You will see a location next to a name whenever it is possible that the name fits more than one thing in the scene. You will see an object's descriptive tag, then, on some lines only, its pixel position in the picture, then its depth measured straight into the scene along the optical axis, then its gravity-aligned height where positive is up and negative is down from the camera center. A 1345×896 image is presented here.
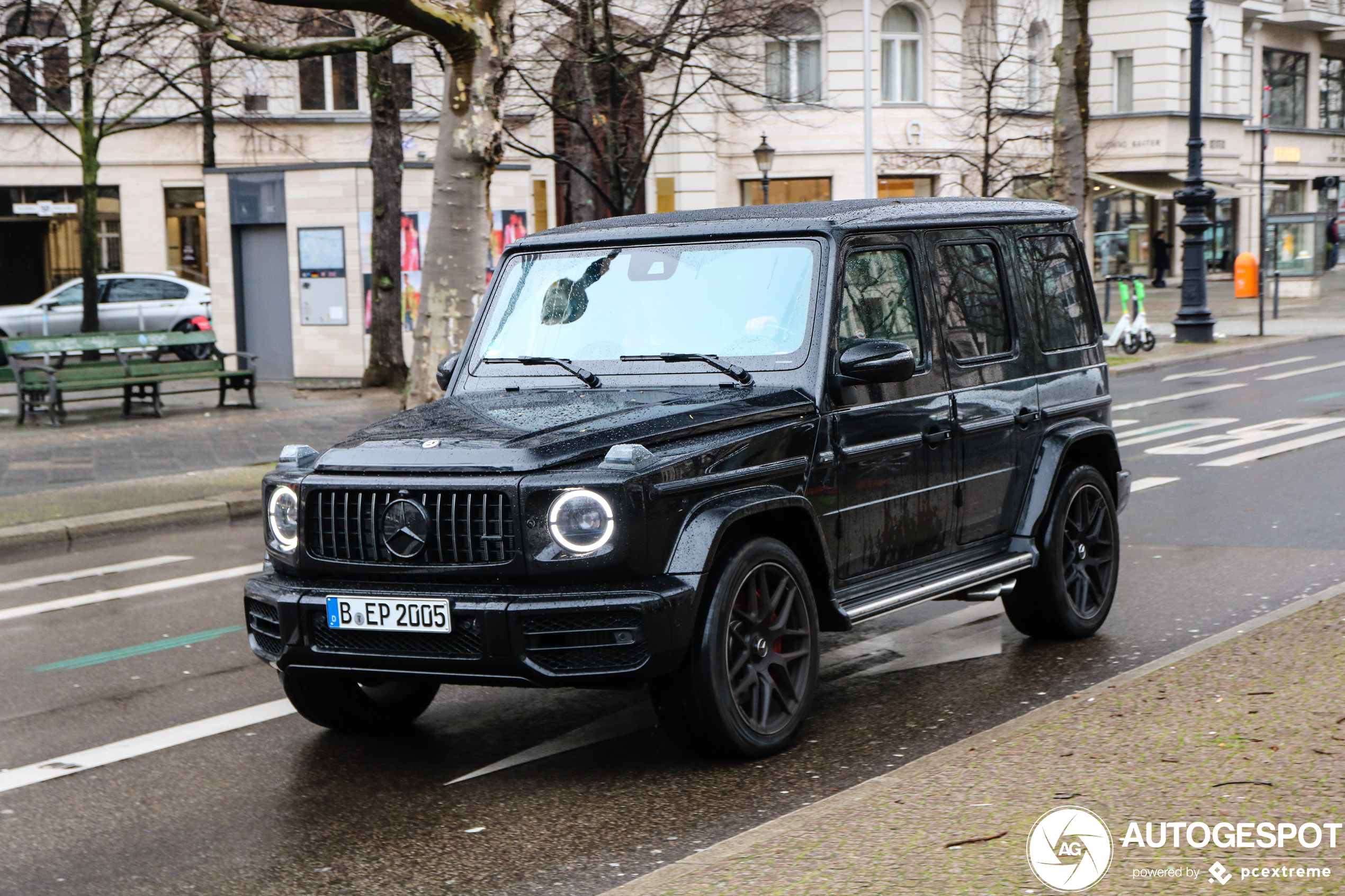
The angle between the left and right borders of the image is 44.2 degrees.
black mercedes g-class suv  5.12 -0.70
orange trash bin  39.31 -0.38
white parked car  31.98 -0.56
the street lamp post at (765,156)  32.34 +2.20
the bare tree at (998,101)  37.69 +4.24
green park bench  18.67 -1.04
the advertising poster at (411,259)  24.17 +0.24
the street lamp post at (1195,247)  27.30 +0.25
